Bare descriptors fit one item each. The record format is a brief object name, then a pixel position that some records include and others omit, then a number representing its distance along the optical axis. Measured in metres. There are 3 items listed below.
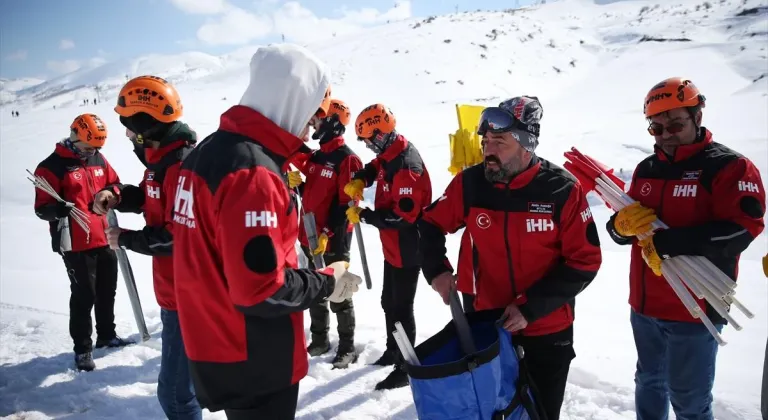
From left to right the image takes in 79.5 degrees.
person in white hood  1.70
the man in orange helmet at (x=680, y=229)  2.66
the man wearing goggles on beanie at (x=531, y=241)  2.52
